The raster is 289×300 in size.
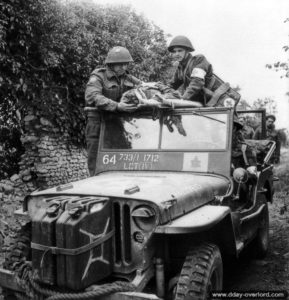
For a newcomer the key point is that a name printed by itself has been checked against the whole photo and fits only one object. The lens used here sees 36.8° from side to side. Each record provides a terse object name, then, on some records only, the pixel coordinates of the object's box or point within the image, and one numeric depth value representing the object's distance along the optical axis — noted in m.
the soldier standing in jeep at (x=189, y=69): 4.97
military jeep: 2.75
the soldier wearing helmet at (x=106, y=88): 4.49
